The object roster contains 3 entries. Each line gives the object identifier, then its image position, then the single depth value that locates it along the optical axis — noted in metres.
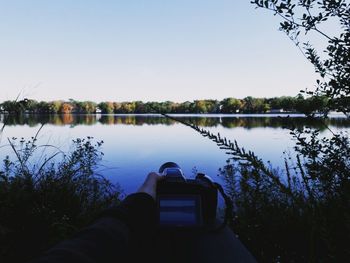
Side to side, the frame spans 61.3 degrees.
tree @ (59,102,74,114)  123.01
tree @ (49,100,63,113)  104.03
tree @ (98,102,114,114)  152.75
